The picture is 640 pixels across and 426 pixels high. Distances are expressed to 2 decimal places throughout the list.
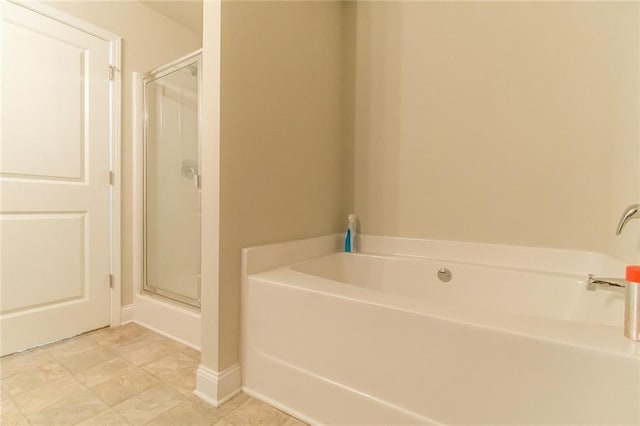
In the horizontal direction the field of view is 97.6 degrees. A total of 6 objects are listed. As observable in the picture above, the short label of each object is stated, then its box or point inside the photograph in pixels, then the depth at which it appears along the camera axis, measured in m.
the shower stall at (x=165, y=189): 1.78
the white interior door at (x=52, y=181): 1.46
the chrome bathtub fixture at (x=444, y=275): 1.40
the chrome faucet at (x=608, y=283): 0.82
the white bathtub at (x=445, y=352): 0.61
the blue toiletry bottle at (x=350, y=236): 1.74
